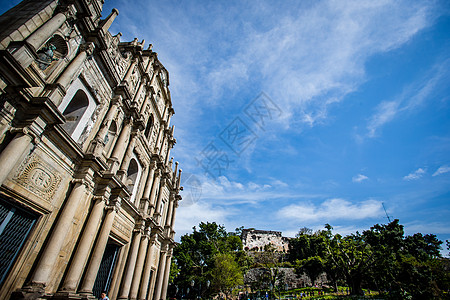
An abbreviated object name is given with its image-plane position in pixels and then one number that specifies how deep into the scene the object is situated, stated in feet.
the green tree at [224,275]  91.17
